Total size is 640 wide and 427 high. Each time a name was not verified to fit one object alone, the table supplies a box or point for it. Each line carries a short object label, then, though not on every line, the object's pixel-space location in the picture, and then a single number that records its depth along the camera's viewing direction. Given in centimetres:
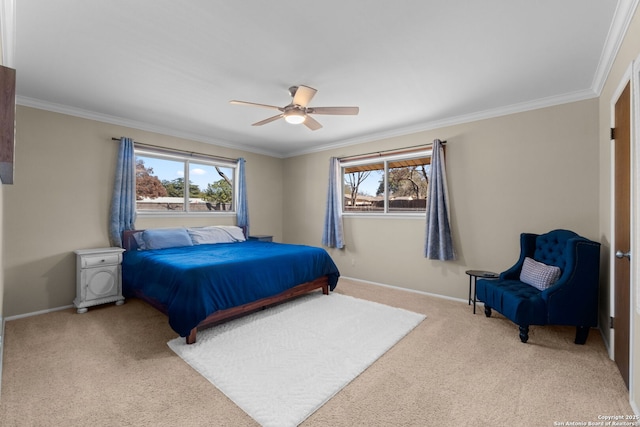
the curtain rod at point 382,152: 420
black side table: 332
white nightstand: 338
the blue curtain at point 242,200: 527
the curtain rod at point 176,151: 414
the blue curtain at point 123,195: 385
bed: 262
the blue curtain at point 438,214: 387
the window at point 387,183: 440
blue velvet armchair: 252
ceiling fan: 271
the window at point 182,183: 432
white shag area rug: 184
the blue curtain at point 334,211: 509
